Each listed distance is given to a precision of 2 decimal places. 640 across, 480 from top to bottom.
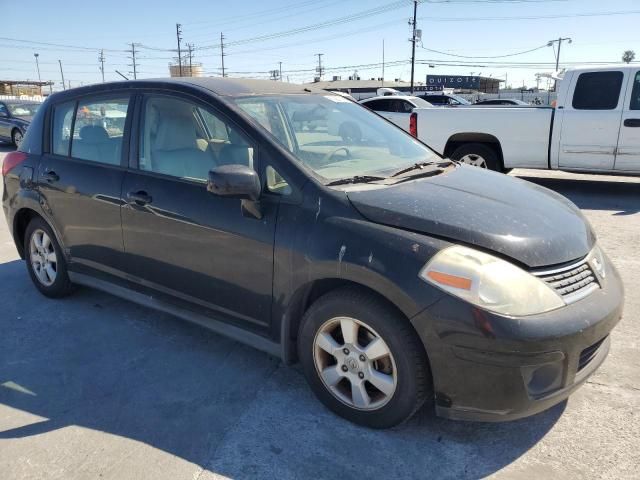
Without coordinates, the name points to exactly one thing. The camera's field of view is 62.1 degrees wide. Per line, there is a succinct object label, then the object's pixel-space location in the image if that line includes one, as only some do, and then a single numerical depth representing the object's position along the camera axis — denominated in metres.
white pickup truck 8.00
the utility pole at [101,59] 94.05
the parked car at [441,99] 21.36
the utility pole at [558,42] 68.76
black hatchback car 2.32
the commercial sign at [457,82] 67.38
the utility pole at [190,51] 84.50
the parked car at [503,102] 19.32
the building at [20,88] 56.14
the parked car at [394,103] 15.07
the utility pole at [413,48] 45.27
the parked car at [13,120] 17.25
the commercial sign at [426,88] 57.02
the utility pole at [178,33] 79.93
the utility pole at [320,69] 102.25
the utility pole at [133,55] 87.94
